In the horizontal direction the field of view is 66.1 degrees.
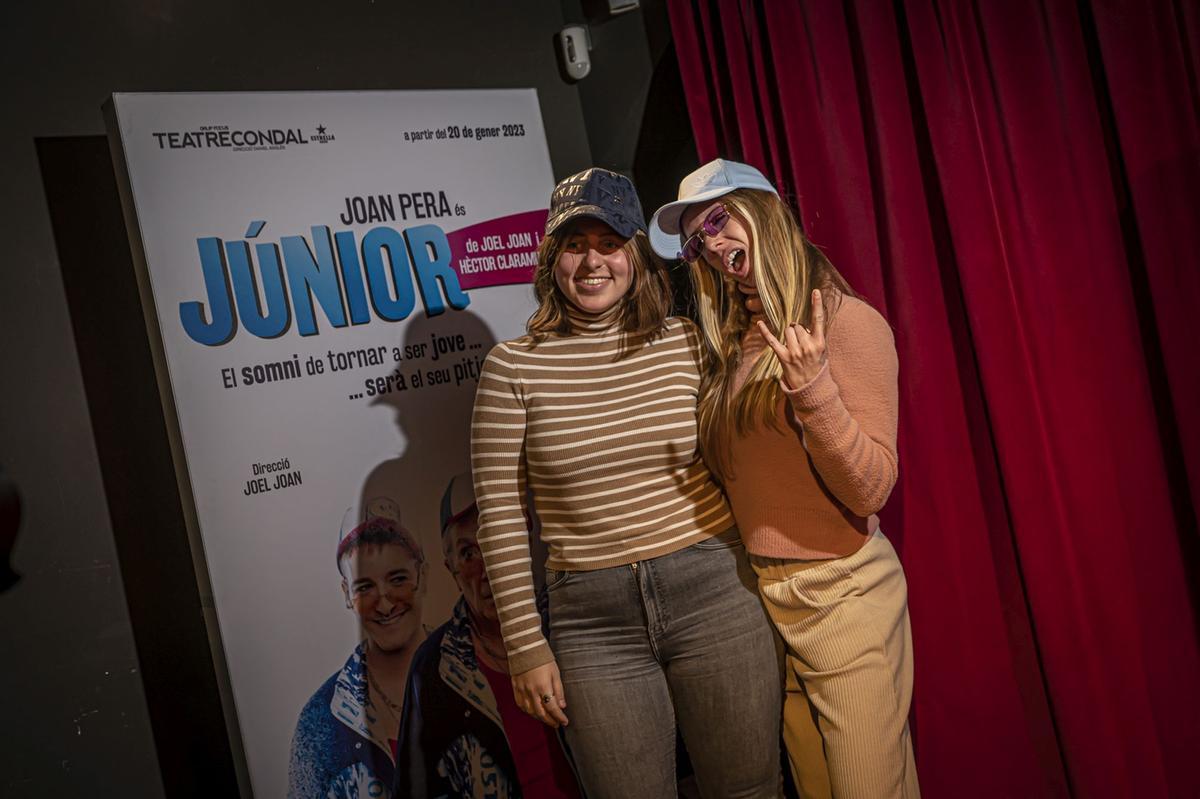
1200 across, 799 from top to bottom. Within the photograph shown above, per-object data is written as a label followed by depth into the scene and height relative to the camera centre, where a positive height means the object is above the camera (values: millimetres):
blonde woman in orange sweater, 1602 -228
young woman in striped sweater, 1744 -289
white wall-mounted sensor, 2795 +1056
